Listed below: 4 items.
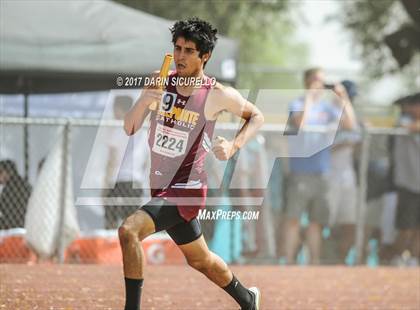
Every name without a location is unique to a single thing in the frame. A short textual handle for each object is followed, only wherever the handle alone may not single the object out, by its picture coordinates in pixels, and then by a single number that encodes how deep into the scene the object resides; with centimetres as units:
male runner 633
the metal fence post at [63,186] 1126
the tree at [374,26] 2272
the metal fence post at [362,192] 1255
